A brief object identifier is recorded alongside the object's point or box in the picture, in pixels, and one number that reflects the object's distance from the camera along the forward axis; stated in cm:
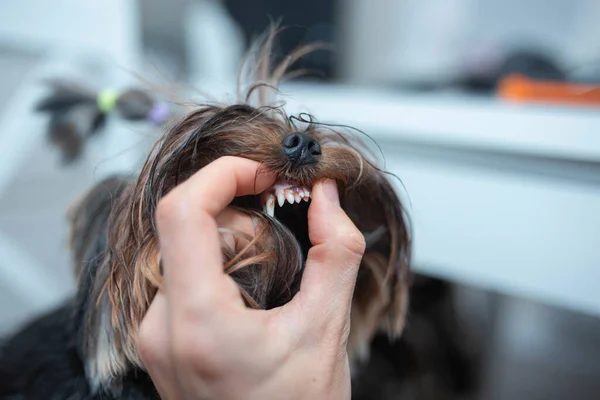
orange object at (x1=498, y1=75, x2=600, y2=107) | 74
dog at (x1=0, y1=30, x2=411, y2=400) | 47
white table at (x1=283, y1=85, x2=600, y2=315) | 66
